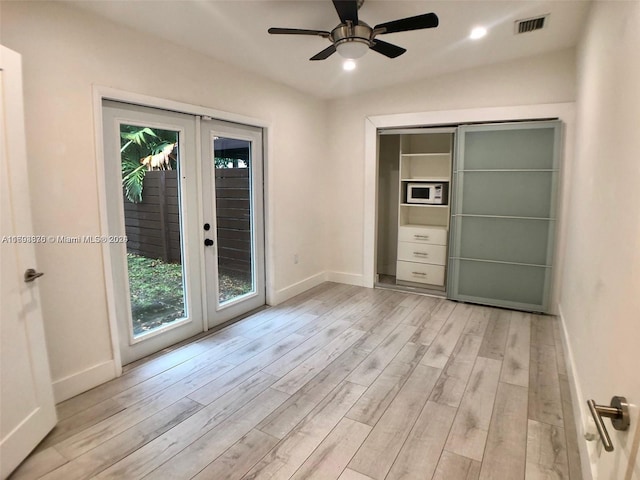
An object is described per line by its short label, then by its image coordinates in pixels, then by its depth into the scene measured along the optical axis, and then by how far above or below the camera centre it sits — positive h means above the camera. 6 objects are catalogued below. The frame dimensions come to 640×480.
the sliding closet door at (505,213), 3.91 -0.17
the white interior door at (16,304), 1.84 -0.57
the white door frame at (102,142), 2.55 +0.39
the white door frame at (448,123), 3.78 +0.83
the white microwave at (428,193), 4.82 +0.07
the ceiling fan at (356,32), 2.24 +1.12
